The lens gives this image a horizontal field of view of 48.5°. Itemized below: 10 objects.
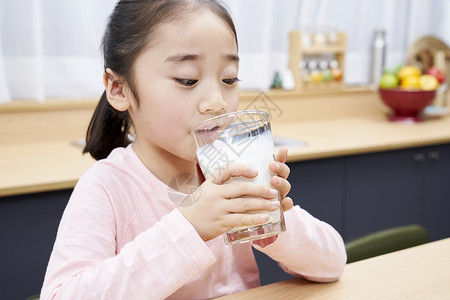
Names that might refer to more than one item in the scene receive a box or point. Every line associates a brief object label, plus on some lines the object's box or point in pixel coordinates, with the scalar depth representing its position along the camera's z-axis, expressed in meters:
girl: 0.65
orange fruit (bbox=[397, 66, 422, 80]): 2.57
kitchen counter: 1.51
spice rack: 2.55
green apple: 2.58
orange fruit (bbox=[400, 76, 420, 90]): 2.55
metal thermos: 2.85
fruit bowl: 2.49
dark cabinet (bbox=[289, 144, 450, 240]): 1.95
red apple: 2.66
